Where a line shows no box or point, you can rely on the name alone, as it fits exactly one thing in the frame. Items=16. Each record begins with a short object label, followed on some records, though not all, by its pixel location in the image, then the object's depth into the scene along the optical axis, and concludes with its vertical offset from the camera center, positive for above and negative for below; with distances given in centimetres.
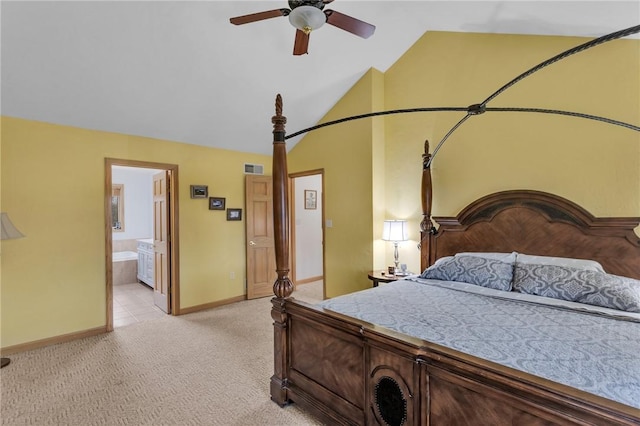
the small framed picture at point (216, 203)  472 +15
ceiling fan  189 +131
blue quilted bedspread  126 -66
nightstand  357 -77
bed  117 -66
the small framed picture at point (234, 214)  493 -2
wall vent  514 +73
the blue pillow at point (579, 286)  204 -54
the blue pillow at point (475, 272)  259 -54
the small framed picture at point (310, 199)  619 +26
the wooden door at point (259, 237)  511 -42
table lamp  375 -25
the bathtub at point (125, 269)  621 -113
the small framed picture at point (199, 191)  452 +32
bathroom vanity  573 -92
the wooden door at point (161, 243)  444 -44
